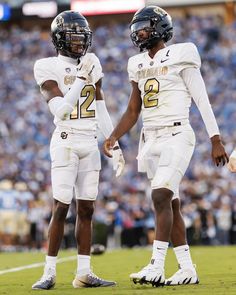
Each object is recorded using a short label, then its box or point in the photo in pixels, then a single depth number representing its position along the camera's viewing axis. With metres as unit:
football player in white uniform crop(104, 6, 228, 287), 12.26
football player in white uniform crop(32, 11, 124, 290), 13.08
